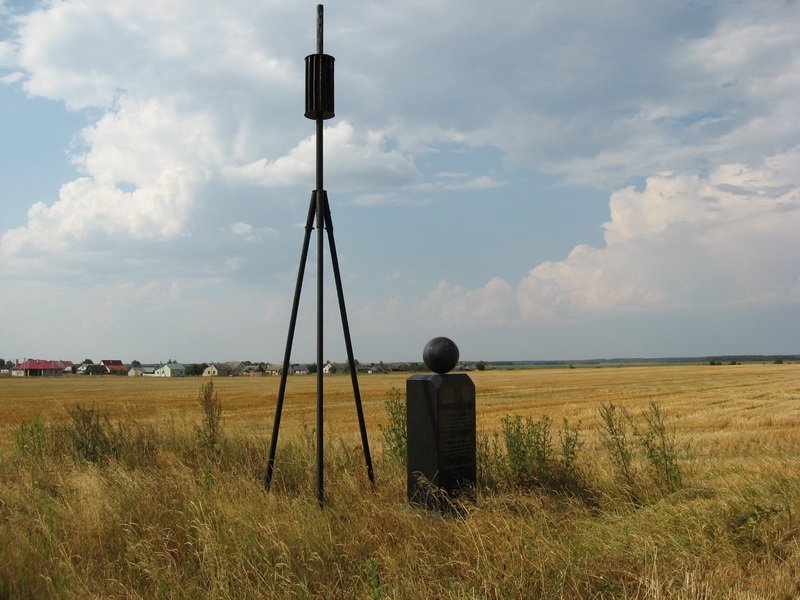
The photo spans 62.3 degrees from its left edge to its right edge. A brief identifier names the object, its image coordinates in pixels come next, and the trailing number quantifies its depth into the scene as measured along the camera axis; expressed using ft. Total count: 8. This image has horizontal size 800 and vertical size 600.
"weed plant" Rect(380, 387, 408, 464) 24.72
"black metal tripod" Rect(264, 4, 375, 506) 23.32
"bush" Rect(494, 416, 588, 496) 21.63
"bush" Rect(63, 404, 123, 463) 27.81
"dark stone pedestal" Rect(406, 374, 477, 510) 19.88
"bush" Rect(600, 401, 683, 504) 21.20
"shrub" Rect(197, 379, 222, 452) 27.07
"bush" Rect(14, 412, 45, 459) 28.53
